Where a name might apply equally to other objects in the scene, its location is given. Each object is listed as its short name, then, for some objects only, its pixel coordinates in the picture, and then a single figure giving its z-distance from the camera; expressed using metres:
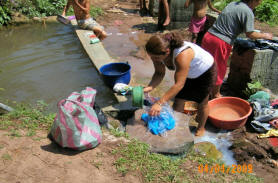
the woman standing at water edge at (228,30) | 3.52
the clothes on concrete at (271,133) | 3.57
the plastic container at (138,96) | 3.26
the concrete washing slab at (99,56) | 3.90
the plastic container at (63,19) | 7.25
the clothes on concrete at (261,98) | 3.89
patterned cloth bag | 2.66
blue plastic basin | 4.18
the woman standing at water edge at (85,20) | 6.79
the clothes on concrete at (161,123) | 3.18
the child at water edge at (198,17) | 5.77
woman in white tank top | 2.60
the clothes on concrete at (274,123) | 3.61
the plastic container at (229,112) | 3.71
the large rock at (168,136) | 3.01
